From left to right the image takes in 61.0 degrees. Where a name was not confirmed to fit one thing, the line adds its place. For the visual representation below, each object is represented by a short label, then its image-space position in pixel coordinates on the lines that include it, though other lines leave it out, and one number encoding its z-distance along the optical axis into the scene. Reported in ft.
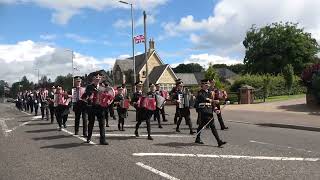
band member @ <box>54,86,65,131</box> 34.10
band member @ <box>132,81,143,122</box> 28.01
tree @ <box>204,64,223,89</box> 88.84
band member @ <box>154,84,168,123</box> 34.50
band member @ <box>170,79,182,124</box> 31.36
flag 70.04
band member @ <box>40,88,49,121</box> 45.55
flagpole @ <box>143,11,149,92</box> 67.59
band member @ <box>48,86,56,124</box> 38.48
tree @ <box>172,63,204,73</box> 256.95
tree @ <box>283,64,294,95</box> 91.47
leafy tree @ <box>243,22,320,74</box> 146.67
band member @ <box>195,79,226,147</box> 23.05
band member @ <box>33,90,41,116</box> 57.87
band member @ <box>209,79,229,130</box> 28.61
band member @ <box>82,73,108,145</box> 23.82
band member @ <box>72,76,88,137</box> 29.16
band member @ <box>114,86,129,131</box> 32.73
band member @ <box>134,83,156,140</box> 26.24
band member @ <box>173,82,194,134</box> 30.03
